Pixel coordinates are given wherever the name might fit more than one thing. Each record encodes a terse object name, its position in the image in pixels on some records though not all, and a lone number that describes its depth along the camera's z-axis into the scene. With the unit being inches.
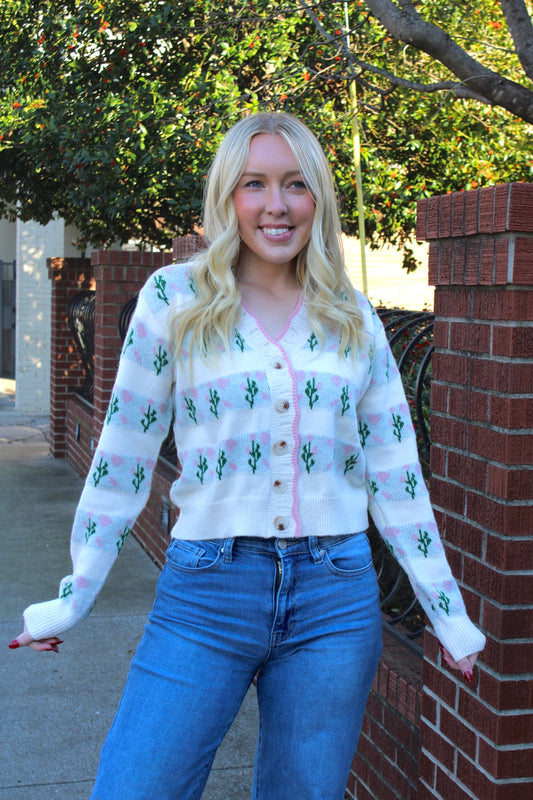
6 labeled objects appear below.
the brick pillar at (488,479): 89.7
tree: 276.7
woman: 78.0
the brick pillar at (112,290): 278.5
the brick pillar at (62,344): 380.8
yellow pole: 242.8
